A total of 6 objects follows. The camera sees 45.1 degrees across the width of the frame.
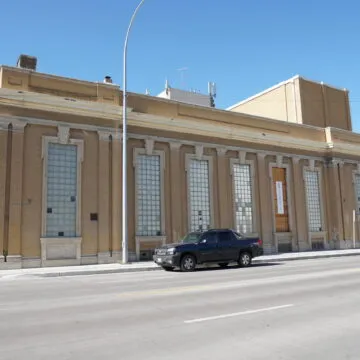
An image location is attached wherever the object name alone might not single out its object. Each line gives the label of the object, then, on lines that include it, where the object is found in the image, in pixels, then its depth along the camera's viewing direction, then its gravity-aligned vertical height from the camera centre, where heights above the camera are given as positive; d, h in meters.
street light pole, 21.28 +2.91
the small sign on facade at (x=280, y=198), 29.92 +2.84
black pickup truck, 18.34 -0.42
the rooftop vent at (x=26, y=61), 24.66 +10.41
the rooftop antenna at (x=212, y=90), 46.64 +16.29
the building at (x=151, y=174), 20.98 +4.02
